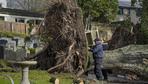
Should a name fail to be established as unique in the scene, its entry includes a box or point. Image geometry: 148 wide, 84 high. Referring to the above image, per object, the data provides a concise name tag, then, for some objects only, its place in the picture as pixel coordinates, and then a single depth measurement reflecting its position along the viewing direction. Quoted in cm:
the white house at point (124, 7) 9663
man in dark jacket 2236
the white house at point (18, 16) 7031
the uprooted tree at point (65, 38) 2536
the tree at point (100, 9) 6043
